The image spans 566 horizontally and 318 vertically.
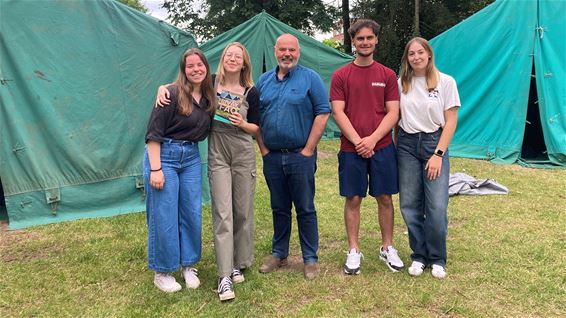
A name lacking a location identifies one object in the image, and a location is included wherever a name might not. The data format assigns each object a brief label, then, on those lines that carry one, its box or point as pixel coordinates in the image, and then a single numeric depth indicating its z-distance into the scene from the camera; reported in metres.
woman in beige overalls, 2.92
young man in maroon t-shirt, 3.02
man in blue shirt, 2.97
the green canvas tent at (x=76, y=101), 4.31
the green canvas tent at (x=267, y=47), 8.73
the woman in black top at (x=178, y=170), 2.83
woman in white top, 3.01
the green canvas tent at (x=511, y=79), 7.15
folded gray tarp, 5.39
